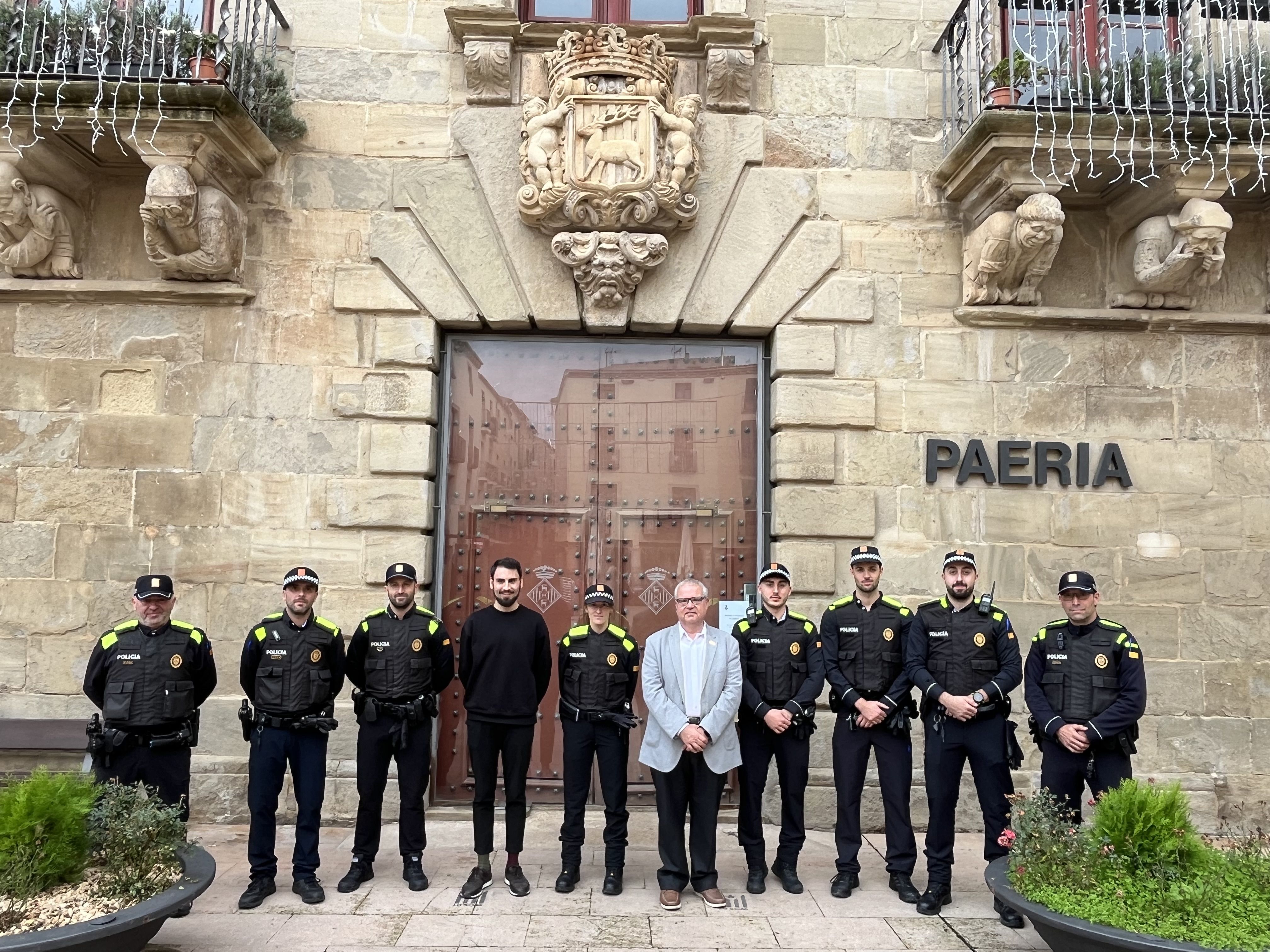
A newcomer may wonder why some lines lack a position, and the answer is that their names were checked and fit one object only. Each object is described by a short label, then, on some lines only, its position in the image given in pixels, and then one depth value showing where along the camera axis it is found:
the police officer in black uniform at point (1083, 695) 5.33
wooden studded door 7.56
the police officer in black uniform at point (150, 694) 5.40
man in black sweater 5.64
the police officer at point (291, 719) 5.48
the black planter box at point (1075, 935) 3.93
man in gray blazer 5.46
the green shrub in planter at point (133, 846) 4.33
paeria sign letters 7.45
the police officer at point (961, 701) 5.49
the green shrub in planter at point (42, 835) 4.16
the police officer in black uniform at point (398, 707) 5.71
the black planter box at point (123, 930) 3.85
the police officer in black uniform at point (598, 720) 5.65
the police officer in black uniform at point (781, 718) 5.73
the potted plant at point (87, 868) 4.02
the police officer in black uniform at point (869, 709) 5.66
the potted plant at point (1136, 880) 4.01
